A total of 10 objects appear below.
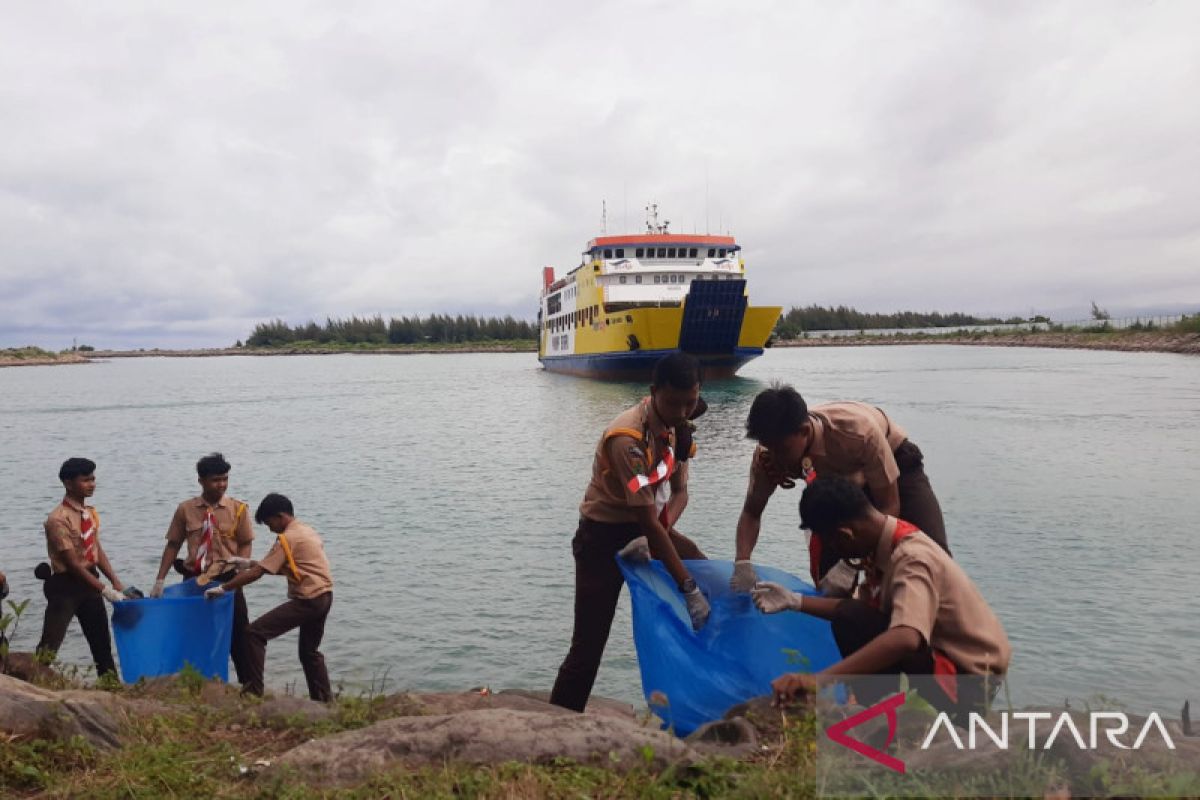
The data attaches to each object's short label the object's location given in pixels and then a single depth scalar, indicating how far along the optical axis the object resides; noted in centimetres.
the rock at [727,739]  305
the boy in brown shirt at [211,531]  501
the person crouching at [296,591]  475
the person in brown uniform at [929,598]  291
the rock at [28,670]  490
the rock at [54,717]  321
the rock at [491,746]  294
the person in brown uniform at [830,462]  361
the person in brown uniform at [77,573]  491
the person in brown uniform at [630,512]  383
